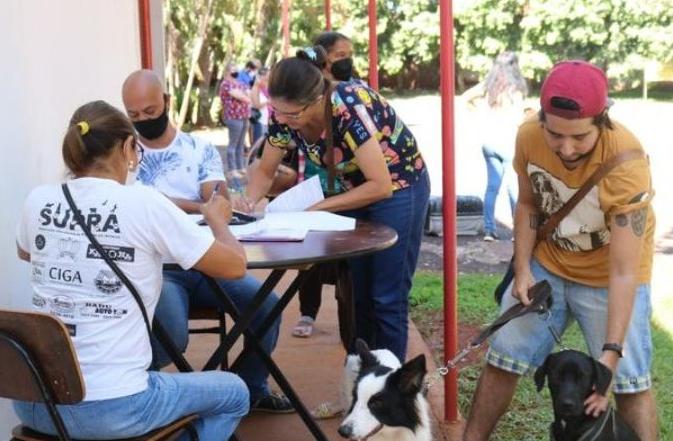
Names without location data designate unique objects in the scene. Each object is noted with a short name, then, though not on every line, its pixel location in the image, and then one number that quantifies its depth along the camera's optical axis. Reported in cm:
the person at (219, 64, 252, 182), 1525
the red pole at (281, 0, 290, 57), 1305
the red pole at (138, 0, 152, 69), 727
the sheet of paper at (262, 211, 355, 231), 371
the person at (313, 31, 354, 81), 547
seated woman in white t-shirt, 268
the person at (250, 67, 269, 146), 1568
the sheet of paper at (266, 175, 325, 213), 405
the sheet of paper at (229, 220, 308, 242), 348
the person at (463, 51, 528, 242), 898
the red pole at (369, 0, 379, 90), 600
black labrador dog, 304
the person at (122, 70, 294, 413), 391
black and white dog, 325
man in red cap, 309
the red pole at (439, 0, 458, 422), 431
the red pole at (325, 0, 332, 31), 859
